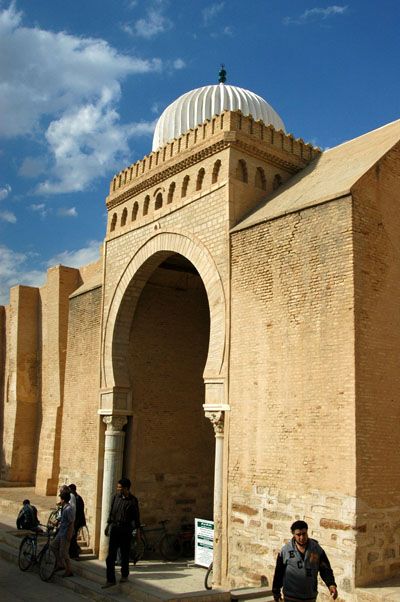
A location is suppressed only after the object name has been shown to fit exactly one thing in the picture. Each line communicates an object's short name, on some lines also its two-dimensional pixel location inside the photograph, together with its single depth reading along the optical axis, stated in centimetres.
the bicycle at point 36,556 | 987
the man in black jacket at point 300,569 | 514
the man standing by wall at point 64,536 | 957
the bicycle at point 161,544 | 1237
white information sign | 1048
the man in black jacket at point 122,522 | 882
